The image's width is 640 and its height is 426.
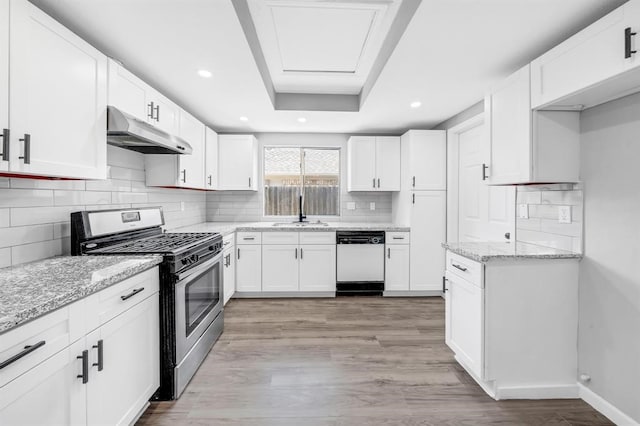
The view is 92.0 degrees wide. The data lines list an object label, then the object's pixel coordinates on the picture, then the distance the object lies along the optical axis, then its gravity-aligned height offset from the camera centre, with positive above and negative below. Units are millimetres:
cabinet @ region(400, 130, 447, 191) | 3887 +599
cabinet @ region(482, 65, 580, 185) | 1973 +437
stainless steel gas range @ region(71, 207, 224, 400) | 1865 -450
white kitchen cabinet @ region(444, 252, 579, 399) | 1955 -752
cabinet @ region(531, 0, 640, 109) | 1377 +740
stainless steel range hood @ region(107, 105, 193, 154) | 1847 +490
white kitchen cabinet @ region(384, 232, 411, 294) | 3908 -681
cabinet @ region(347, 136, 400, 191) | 4207 +657
